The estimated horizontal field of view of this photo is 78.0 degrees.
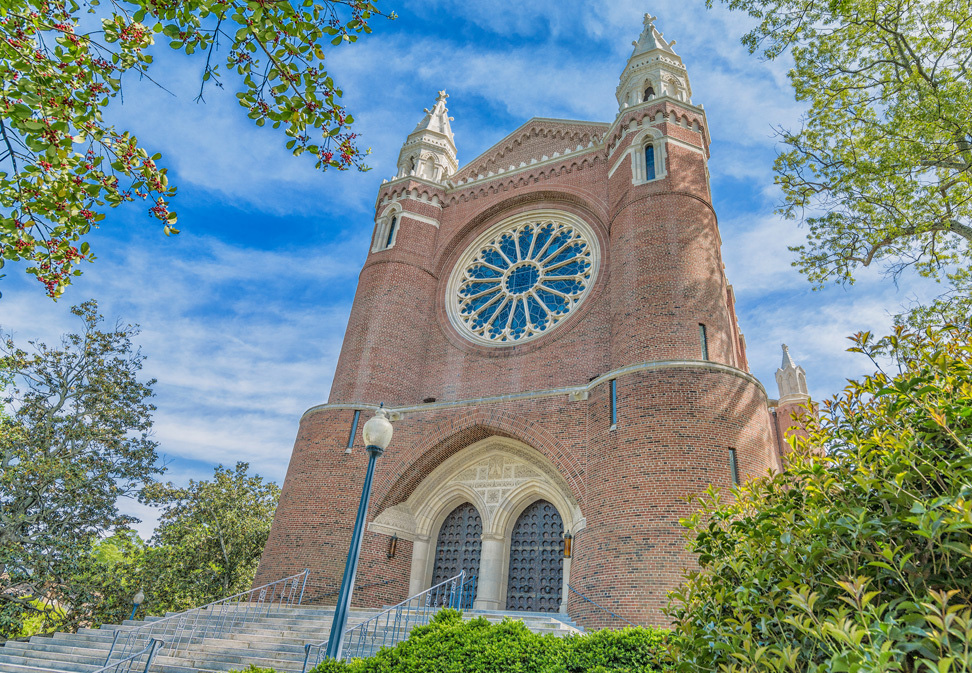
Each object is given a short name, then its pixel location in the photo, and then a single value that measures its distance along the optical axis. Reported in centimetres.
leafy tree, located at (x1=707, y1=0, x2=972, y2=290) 1070
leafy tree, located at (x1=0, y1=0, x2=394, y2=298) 454
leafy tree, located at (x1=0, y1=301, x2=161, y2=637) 1617
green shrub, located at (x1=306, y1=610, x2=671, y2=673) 624
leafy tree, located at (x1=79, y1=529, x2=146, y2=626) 1758
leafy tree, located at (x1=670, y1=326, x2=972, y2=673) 215
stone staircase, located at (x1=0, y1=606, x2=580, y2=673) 974
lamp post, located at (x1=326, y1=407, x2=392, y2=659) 651
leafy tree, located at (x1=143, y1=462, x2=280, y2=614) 2097
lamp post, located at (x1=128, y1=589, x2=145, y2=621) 1852
